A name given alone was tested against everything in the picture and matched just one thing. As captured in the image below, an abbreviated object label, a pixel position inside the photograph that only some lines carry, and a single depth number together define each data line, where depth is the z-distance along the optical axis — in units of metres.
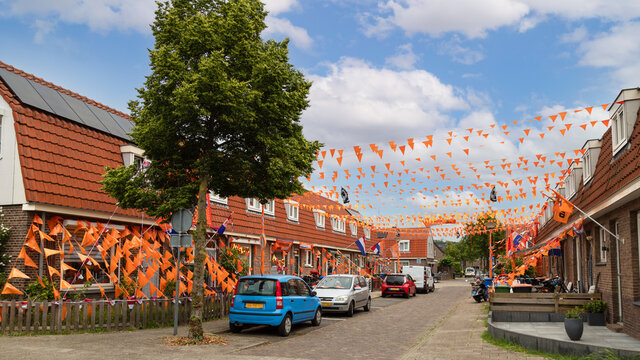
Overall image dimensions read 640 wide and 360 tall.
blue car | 13.60
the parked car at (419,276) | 37.75
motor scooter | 27.77
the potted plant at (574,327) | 10.70
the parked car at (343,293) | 19.56
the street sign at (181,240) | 12.42
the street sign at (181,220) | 12.60
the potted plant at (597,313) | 13.84
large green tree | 11.81
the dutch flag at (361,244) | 33.59
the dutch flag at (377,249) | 37.19
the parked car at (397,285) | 31.09
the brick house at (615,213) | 11.65
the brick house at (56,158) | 13.98
